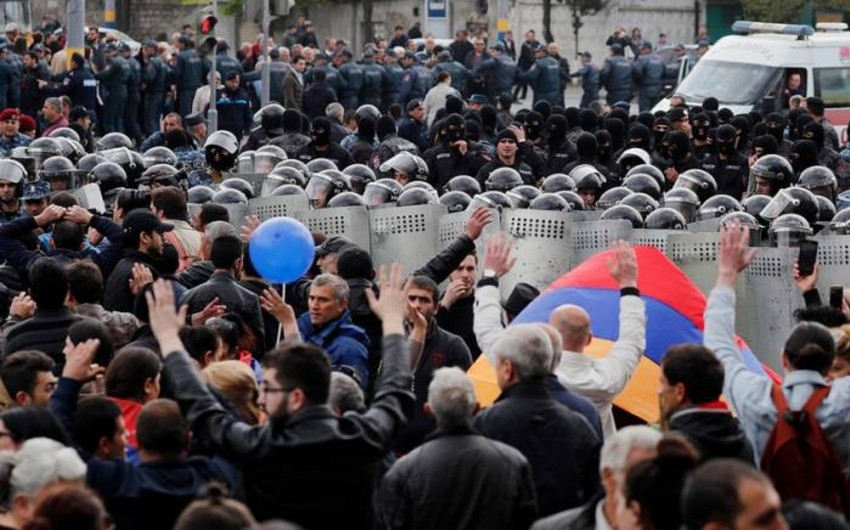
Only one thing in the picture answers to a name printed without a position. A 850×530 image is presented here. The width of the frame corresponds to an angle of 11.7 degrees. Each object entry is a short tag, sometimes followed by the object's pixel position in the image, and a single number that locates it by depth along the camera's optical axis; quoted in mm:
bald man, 16891
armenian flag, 19317
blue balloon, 19548
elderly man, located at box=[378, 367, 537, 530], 14387
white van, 56882
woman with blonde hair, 15823
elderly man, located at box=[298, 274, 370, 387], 18913
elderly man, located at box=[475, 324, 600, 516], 15332
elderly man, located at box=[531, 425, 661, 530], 13188
